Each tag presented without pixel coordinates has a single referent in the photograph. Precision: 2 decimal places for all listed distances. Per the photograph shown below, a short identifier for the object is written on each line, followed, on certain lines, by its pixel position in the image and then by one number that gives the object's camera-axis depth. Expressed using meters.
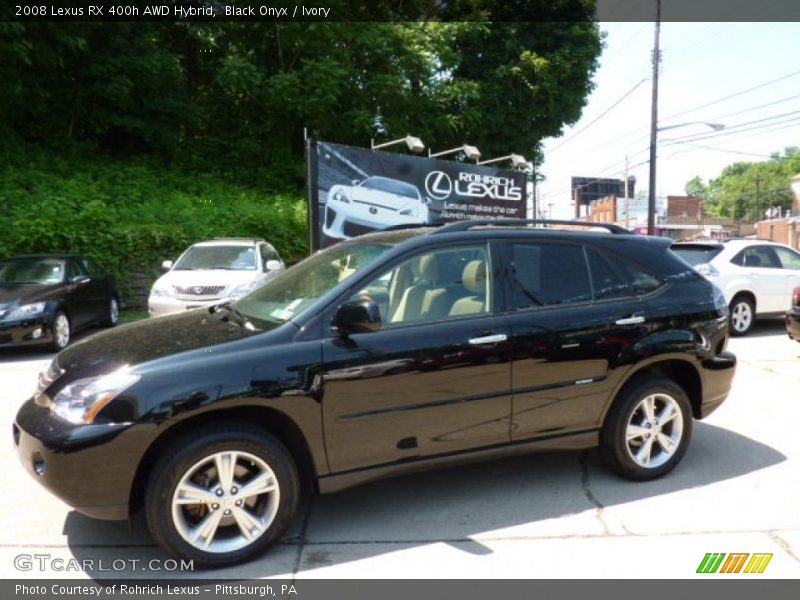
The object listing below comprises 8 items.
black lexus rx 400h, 3.17
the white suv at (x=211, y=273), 10.41
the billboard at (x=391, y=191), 15.43
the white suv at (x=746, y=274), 10.62
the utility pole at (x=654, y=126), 24.30
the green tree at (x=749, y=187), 111.19
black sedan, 8.88
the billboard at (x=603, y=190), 96.39
